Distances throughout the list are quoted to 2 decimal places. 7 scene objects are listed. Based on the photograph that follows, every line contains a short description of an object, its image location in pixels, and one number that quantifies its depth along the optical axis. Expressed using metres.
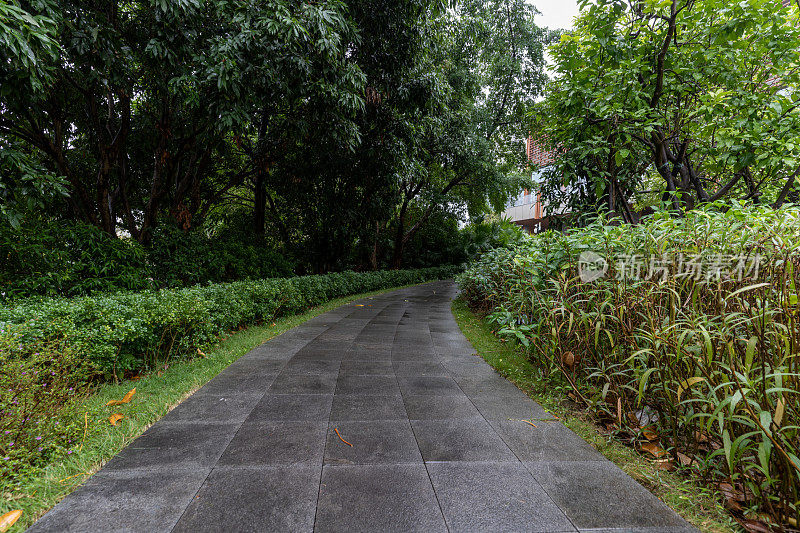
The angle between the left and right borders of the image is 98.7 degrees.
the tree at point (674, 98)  4.05
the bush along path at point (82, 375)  1.90
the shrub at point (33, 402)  1.92
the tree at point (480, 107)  11.20
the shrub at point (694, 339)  1.66
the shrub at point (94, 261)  3.82
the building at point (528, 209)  20.73
